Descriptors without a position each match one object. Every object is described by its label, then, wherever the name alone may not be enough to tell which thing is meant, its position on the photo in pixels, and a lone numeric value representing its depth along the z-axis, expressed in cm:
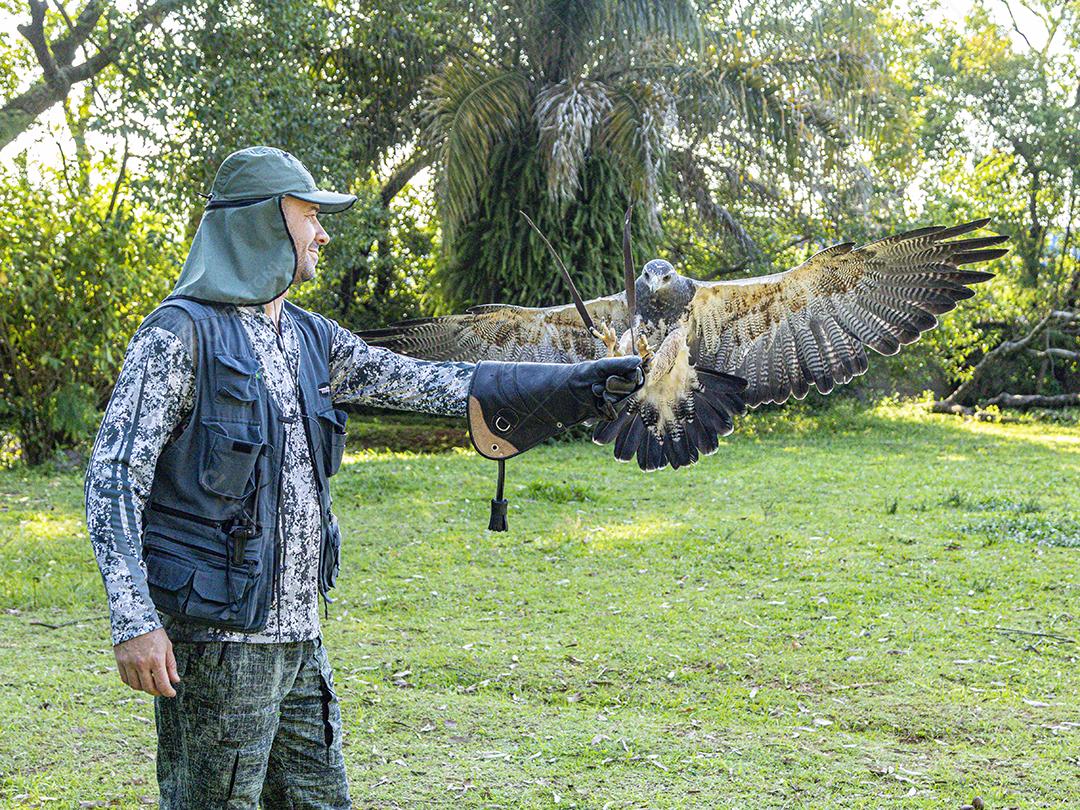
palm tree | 1009
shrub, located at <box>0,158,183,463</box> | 1016
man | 232
